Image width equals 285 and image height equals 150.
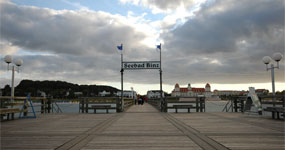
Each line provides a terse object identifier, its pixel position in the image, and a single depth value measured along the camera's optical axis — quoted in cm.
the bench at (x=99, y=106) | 1561
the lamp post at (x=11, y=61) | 1317
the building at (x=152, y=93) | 13630
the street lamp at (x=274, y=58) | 1319
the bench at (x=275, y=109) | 975
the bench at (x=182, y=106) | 1532
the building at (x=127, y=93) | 11670
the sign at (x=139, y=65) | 1695
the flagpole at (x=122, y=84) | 1653
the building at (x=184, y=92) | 19451
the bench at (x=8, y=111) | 987
